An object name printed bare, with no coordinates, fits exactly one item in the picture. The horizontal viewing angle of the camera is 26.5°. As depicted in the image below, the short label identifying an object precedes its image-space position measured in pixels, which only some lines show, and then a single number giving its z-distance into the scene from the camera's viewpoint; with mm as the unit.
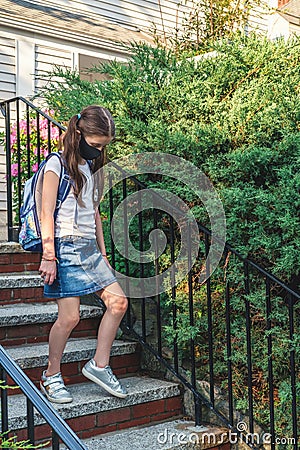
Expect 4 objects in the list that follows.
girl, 3125
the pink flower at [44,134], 5787
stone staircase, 3113
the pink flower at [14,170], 5887
